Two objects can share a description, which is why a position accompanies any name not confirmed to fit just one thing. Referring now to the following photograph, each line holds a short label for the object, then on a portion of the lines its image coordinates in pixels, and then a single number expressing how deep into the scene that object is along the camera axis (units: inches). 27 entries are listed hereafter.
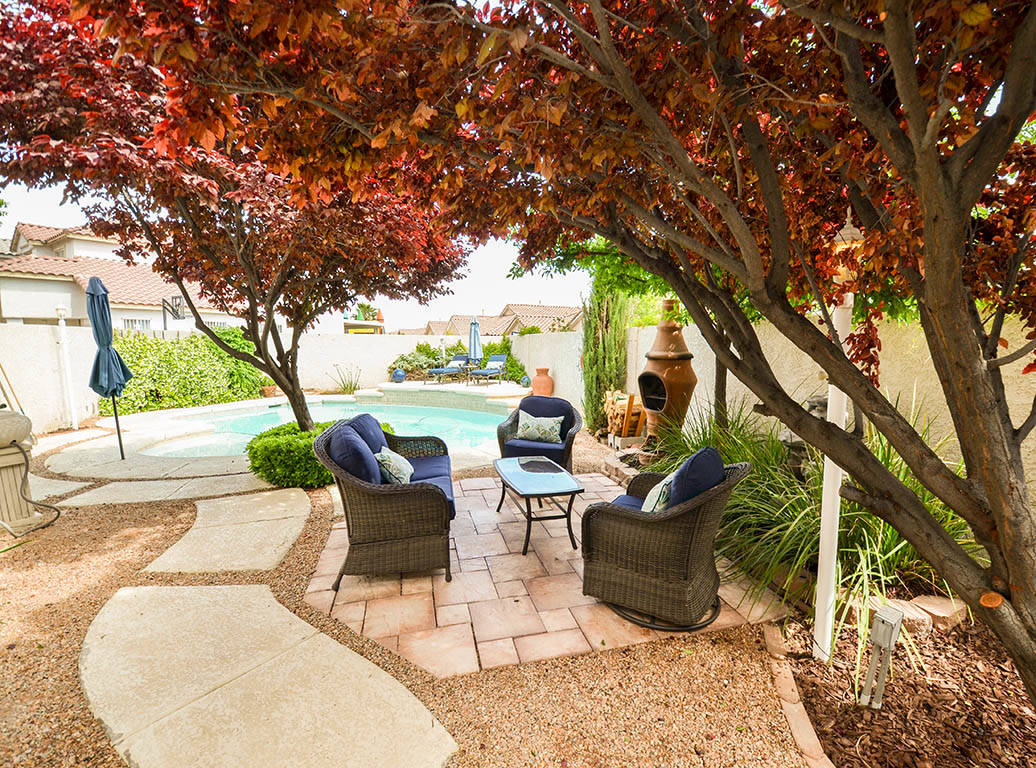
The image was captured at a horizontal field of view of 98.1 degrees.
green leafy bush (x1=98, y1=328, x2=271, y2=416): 388.8
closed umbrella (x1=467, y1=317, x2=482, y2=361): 577.6
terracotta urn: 425.4
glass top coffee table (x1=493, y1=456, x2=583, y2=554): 129.4
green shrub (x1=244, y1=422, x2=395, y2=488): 190.5
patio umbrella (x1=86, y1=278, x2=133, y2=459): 227.8
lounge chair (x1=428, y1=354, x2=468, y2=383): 592.4
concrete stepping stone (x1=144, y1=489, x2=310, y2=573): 125.3
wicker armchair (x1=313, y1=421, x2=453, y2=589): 111.9
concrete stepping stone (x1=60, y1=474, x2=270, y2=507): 178.1
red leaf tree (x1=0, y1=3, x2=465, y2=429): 132.0
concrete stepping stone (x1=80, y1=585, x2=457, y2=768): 67.7
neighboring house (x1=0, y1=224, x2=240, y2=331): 589.6
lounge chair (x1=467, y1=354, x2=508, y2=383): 569.6
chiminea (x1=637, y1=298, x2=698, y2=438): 203.9
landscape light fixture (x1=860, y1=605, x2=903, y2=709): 71.5
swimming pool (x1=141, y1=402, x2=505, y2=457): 294.6
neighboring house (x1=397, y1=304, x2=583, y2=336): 1080.6
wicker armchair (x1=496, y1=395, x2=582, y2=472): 181.9
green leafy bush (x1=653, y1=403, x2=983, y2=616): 102.4
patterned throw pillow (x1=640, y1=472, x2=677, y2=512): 102.0
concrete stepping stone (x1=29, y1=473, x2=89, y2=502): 183.9
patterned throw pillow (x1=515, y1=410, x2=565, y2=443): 190.4
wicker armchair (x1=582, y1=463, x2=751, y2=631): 94.2
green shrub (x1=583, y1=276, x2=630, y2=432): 298.2
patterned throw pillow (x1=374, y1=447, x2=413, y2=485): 124.6
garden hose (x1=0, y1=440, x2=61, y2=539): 147.6
